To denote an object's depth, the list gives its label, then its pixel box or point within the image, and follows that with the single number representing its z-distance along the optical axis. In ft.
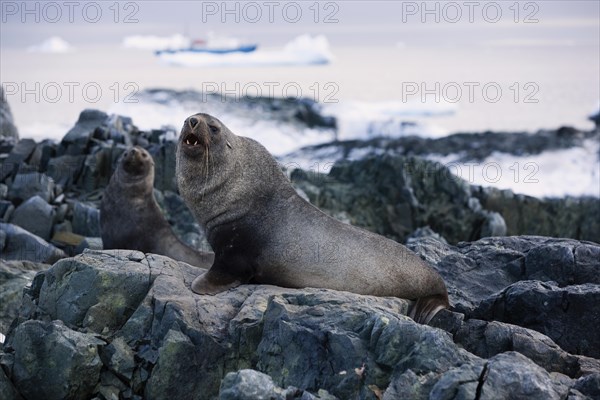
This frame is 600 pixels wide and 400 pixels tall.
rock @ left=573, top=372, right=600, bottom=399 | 17.33
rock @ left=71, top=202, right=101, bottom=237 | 46.83
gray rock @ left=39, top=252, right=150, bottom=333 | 21.89
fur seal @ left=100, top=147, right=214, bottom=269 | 37.35
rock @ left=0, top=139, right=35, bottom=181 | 53.49
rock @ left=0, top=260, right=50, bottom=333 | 31.22
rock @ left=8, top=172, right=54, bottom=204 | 49.78
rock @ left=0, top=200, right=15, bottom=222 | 47.20
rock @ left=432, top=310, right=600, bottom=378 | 20.29
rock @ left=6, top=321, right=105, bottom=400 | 19.98
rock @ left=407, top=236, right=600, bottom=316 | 26.53
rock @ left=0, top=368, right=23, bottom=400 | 20.11
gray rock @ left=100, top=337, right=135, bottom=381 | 20.45
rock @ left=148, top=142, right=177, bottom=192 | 52.31
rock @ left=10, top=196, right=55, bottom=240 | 46.39
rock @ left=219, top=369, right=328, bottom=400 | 16.28
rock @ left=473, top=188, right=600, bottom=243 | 58.08
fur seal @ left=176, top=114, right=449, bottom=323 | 24.14
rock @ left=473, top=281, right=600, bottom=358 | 22.77
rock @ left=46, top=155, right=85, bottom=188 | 53.47
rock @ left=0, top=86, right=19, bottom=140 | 68.76
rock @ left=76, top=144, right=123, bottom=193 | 53.36
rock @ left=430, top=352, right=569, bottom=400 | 16.29
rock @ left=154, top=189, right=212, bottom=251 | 46.53
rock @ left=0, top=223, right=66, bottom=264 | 41.04
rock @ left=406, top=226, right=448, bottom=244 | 47.35
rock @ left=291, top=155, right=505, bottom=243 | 55.72
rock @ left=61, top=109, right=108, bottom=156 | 55.62
